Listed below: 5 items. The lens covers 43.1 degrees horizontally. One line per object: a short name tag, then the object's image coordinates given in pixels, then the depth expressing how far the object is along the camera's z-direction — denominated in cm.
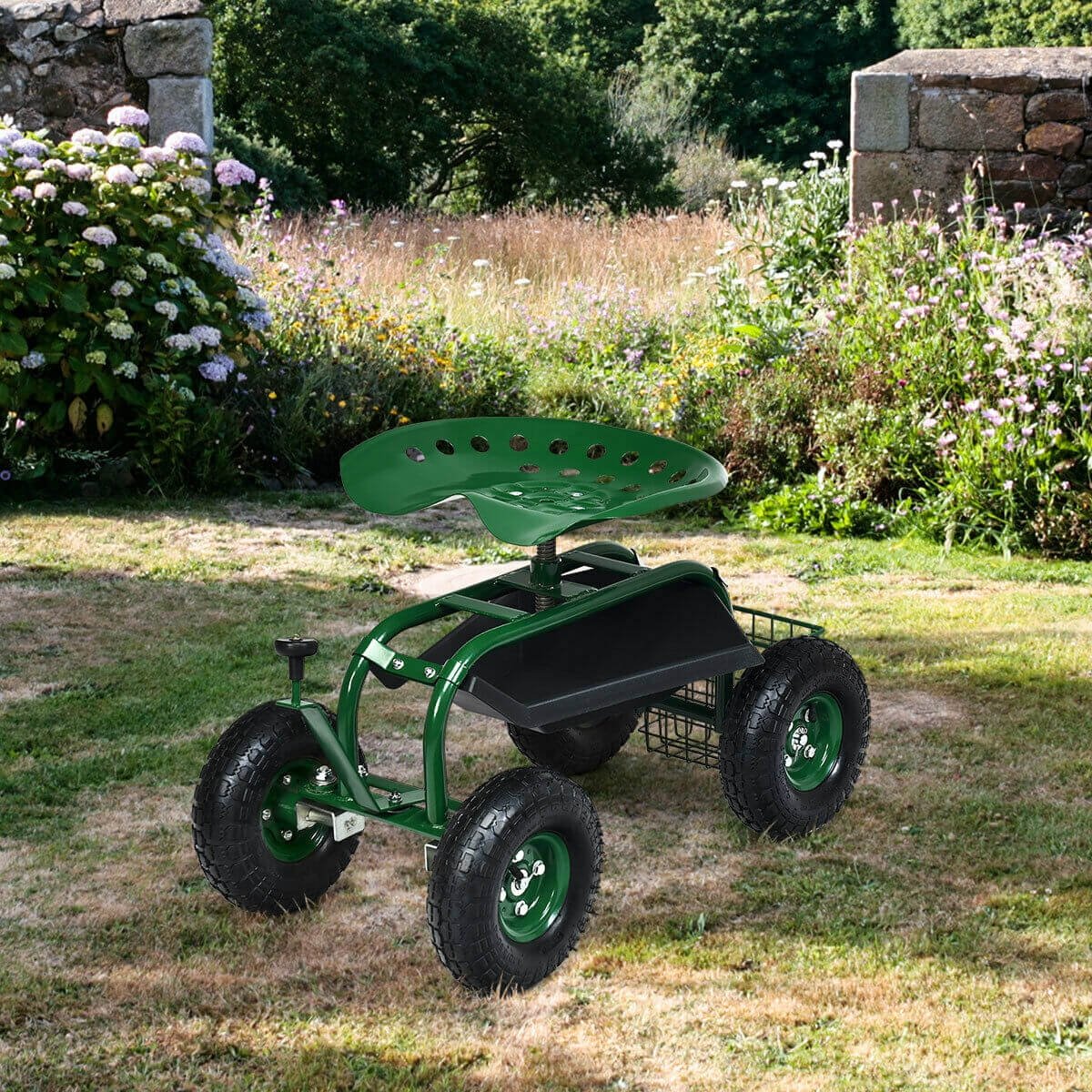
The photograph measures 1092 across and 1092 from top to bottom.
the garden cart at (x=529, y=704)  261
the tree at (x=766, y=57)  2700
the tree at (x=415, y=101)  1822
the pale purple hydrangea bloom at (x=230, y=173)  675
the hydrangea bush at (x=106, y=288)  622
